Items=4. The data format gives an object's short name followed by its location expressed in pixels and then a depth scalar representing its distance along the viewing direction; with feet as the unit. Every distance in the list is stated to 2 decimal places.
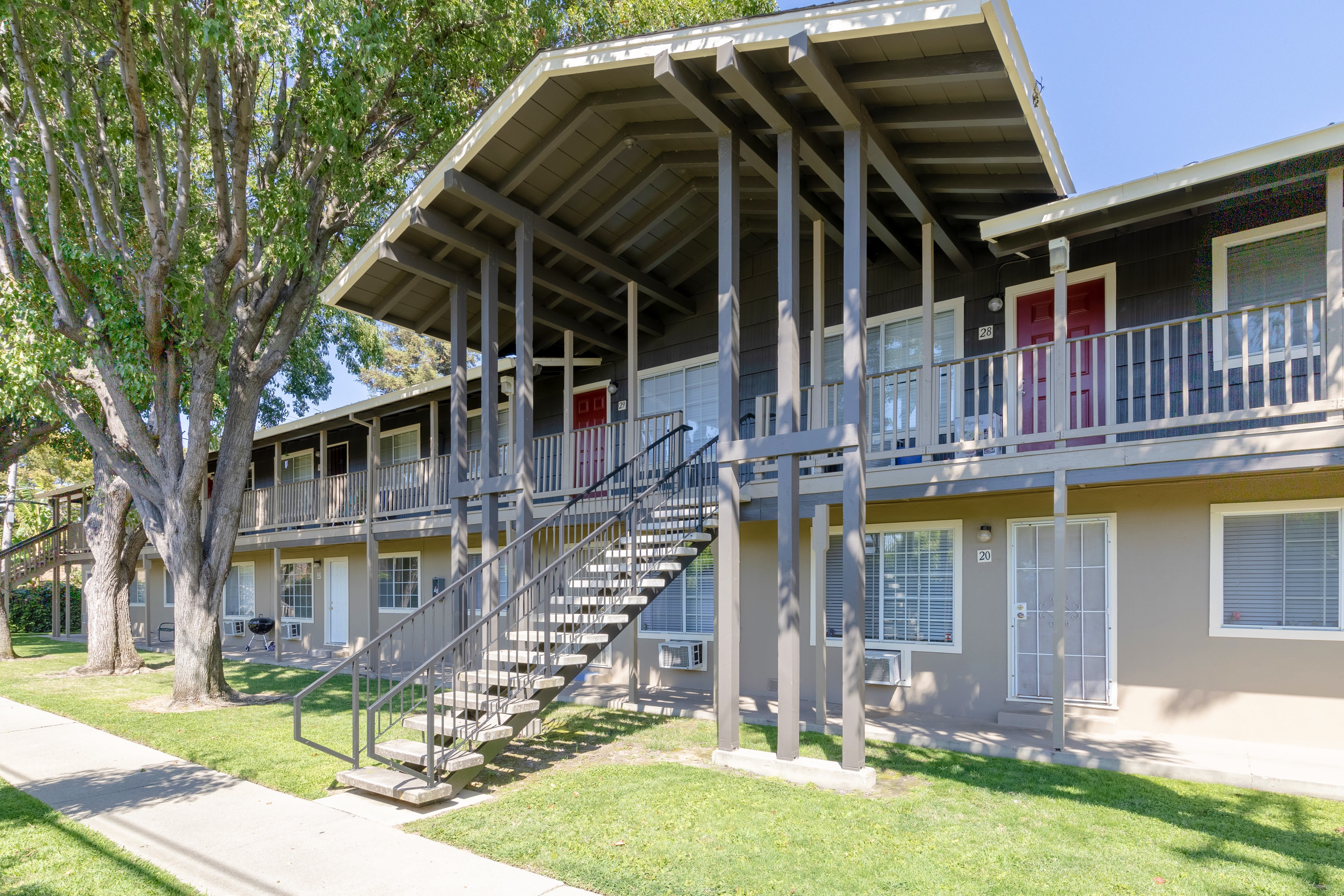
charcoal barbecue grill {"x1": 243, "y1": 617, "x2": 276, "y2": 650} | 58.29
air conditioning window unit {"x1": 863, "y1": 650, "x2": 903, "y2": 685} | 30.35
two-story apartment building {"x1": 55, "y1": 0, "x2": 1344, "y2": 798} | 21.80
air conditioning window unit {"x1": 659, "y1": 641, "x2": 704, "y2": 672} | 36.22
